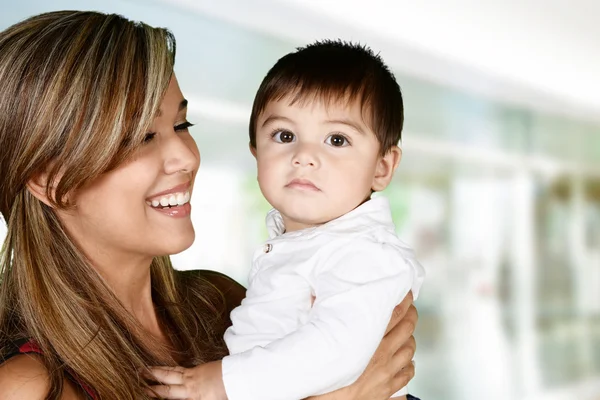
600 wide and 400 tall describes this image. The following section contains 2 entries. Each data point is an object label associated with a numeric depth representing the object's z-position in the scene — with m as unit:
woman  1.23
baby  1.17
